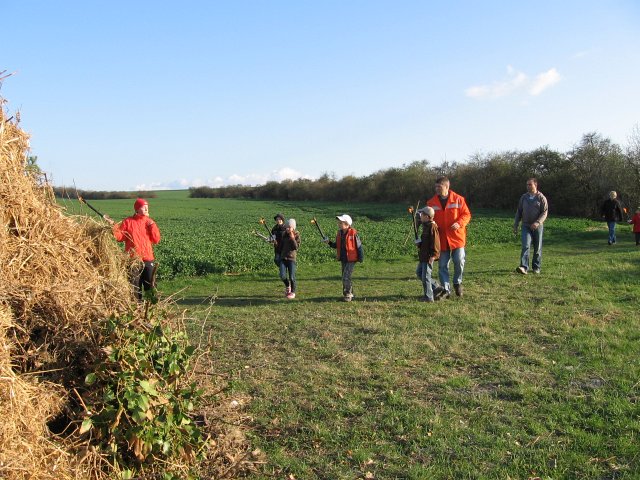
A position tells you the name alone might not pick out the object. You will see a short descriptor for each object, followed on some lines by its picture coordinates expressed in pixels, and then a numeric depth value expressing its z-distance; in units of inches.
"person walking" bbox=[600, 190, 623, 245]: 676.7
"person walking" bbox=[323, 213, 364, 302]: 398.6
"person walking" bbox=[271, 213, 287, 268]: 434.2
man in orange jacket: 379.2
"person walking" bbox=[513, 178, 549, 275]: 458.9
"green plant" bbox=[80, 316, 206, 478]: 141.2
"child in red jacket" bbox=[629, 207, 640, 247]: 667.0
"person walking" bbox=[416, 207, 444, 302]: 371.9
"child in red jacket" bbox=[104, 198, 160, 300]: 338.3
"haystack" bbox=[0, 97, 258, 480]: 128.2
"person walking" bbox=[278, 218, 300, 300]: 424.5
